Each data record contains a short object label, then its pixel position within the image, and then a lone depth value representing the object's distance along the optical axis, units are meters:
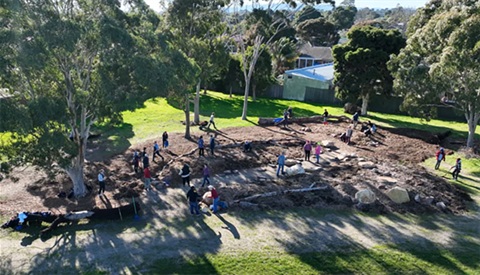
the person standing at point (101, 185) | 18.22
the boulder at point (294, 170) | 20.92
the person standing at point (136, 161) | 21.56
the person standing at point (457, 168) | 21.33
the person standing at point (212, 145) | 23.72
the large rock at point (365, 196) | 17.78
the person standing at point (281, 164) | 20.73
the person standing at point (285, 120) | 31.40
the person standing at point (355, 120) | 30.85
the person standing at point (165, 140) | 25.03
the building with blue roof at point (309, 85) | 45.12
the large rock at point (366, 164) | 22.12
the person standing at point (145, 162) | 20.67
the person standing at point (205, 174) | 19.25
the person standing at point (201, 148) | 23.24
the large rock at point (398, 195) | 18.06
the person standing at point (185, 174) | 19.12
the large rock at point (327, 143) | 26.44
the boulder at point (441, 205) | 17.83
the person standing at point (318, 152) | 22.86
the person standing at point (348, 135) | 27.09
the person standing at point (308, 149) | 23.07
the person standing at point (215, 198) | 16.71
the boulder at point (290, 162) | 22.62
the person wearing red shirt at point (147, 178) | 18.84
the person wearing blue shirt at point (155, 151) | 23.03
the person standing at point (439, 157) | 23.02
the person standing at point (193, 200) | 16.23
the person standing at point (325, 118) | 33.22
